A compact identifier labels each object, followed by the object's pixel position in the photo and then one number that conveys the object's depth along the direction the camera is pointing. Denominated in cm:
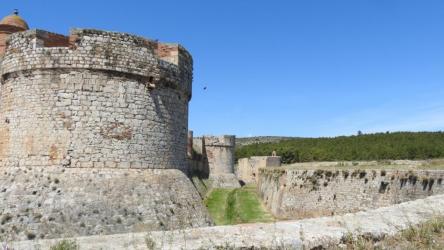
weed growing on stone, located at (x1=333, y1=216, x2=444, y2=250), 483
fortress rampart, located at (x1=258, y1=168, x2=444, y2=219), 1672
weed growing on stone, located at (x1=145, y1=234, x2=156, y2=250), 446
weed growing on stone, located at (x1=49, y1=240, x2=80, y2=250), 437
